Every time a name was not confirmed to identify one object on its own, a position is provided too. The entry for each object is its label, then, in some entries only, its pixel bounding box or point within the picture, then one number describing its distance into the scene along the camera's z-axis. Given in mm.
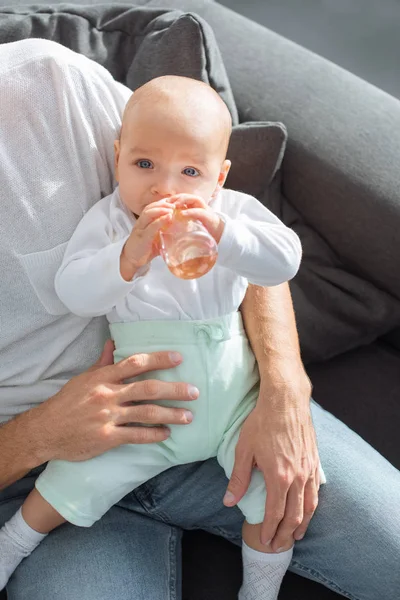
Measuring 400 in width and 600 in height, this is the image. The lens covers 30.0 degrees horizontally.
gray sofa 1509
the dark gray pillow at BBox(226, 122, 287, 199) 1467
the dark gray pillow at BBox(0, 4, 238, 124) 1424
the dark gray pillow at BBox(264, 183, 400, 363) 1582
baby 1110
